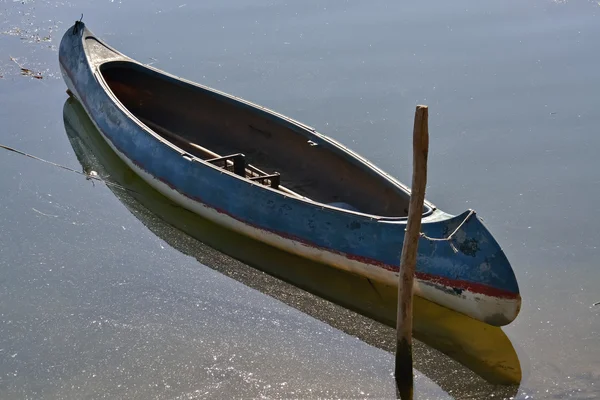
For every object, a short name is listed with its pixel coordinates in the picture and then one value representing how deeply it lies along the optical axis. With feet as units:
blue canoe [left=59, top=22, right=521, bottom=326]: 50.69
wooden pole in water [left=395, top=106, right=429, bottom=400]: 42.24
